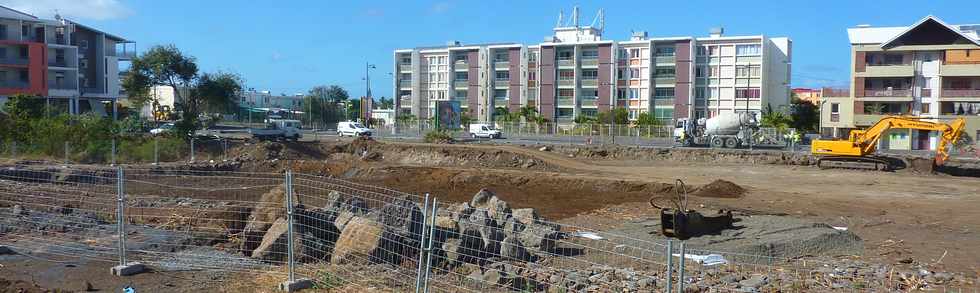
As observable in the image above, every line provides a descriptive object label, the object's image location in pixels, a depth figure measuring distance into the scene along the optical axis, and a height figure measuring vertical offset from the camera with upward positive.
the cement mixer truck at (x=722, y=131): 50.84 -0.50
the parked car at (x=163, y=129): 48.21 -0.94
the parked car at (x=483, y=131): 67.19 -1.01
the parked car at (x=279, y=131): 56.00 -1.08
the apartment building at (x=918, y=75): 62.94 +3.98
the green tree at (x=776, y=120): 70.01 +0.31
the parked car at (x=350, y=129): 66.31 -0.99
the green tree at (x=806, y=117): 83.50 +0.74
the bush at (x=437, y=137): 54.56 -1.28
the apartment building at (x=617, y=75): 85.56 +5.14
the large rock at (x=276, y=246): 10.66 -1.71
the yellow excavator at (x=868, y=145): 34.59 -0.90
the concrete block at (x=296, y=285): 9.01 -1.87
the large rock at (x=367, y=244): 10.22 -1.61
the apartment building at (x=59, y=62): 67.69 +4.33
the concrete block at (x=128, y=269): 10.05 -1.92
